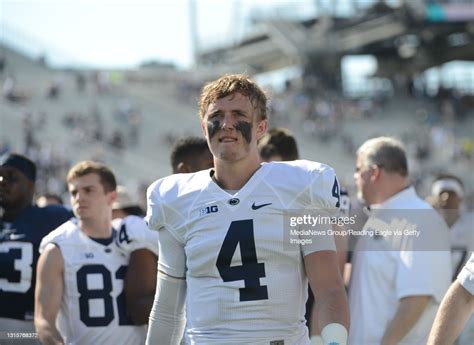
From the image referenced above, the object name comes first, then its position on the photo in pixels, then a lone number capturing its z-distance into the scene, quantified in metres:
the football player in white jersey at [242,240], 6.98
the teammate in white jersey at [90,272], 9.86
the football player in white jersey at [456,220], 12.37
